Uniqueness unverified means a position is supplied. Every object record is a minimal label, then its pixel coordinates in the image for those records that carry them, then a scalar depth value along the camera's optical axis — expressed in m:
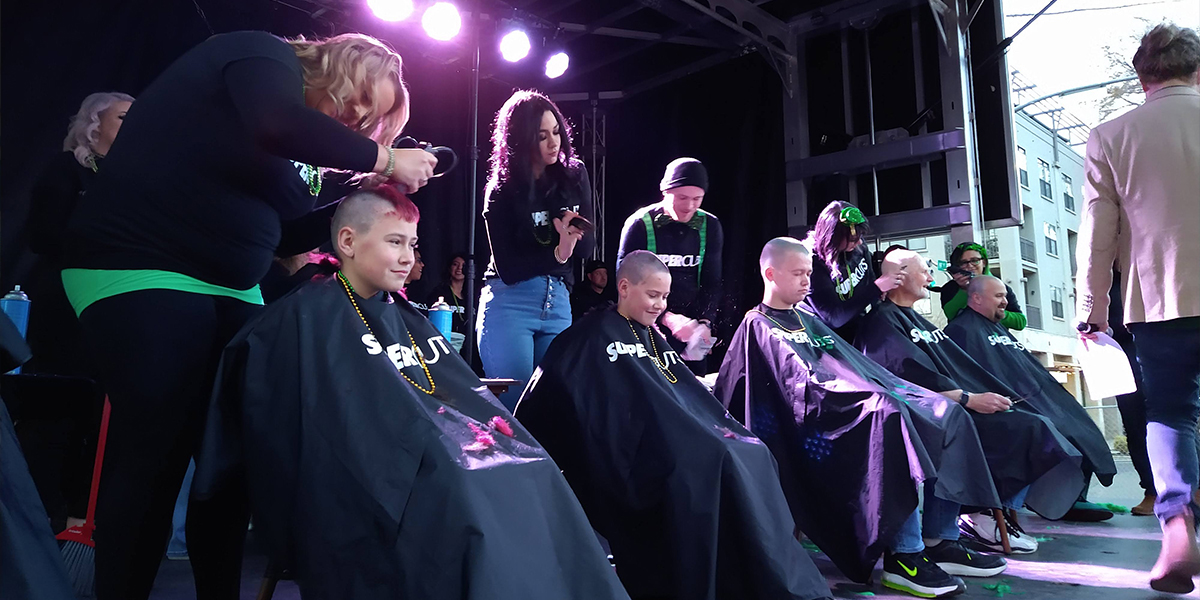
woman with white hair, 2.39
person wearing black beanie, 2.93
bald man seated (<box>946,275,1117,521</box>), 3.17
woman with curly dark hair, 2.34
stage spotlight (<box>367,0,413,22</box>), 4.29
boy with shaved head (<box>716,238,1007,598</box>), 2.27
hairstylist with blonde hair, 1.24
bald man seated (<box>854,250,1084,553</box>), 2.85
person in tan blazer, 1.95
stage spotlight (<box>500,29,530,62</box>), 4.82
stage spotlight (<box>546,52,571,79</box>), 5.08
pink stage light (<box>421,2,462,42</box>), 4.29
